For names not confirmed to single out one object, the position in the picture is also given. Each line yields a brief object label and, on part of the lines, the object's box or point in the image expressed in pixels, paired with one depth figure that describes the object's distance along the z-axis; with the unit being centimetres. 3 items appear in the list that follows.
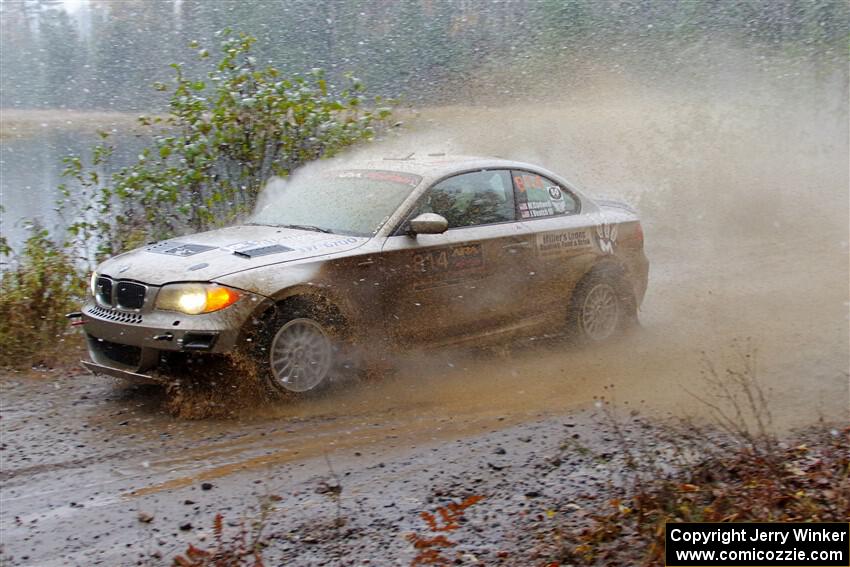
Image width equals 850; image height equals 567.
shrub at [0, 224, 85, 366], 774
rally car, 626
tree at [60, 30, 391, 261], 946
